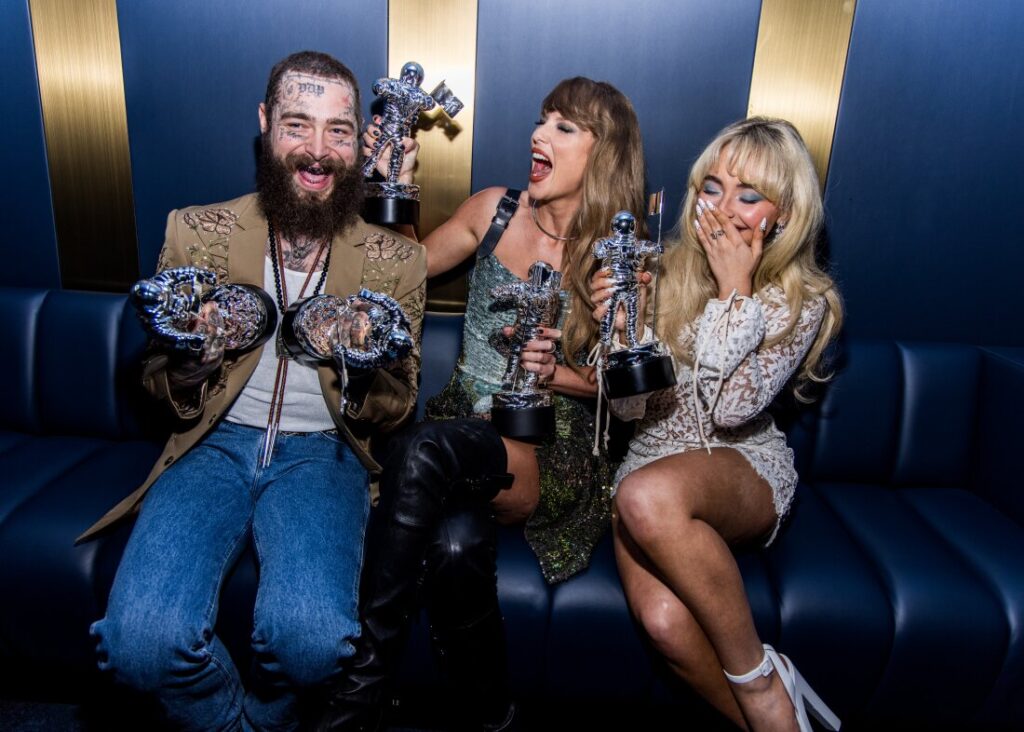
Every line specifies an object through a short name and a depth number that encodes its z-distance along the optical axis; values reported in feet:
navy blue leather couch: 5.31
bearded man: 4.50
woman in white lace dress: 4.83
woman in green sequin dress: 4.72
